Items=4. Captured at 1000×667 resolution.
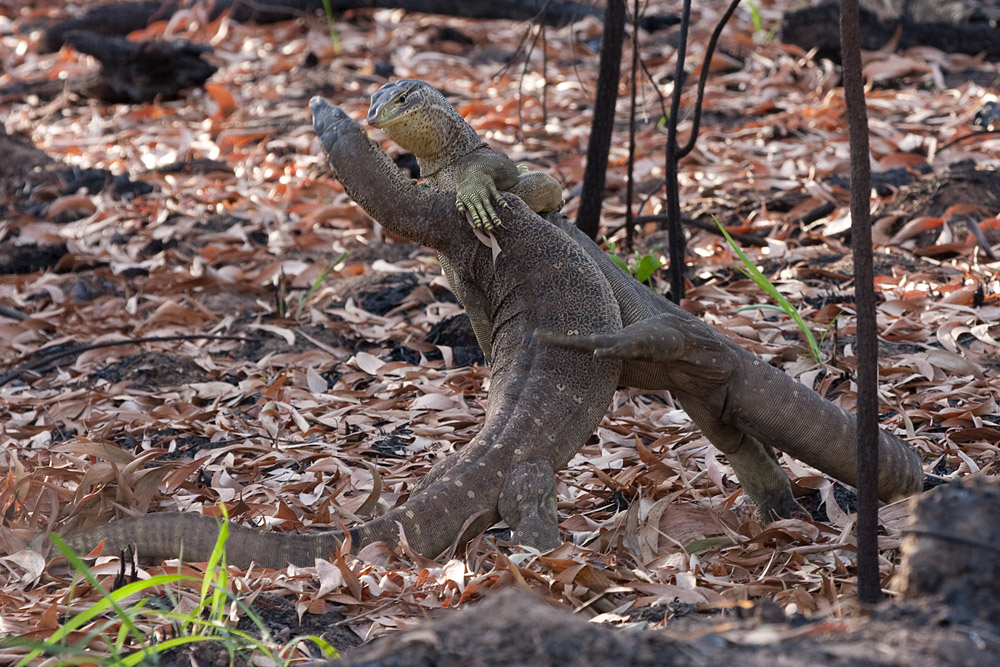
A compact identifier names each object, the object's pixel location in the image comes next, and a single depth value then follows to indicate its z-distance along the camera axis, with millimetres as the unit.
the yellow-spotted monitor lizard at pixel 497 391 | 6156
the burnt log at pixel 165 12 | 21484
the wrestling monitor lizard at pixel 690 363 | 6520
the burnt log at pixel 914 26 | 17000
